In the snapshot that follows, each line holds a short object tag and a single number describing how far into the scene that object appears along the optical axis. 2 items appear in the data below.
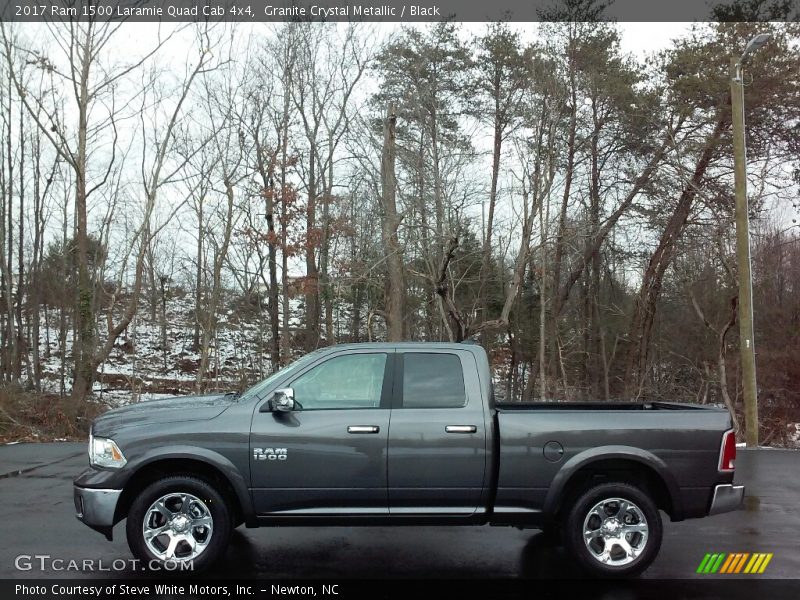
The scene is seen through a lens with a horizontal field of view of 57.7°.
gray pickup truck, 5.51
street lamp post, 13.88
